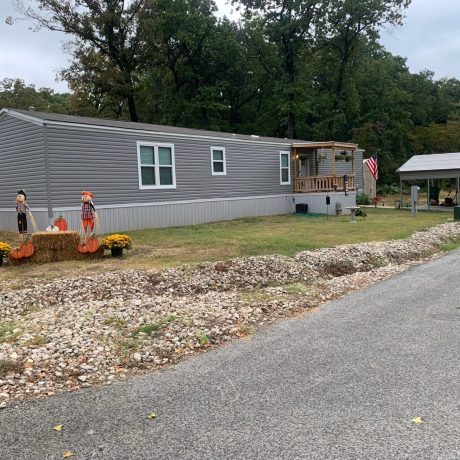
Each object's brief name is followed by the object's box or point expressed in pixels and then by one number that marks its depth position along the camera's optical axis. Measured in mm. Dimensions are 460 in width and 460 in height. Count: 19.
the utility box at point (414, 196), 18720
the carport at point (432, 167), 20812
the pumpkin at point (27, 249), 8828
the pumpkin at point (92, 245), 9242
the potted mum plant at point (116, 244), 9156
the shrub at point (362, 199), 25453
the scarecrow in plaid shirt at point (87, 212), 10383
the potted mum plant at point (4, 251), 8750
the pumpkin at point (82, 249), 9234
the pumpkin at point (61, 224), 10859
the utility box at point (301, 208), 20562
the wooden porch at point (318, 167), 20453
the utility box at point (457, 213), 17375
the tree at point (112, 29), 28547
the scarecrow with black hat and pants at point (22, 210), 11972
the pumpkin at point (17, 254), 8789
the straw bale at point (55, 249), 8891
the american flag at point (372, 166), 23734
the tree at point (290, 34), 30938
